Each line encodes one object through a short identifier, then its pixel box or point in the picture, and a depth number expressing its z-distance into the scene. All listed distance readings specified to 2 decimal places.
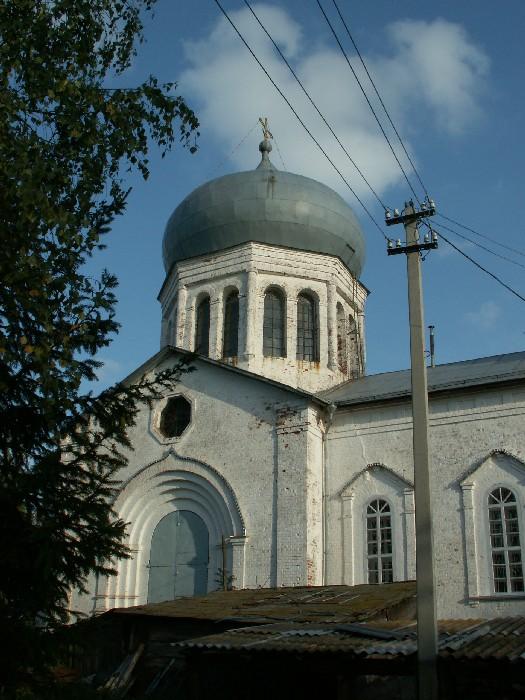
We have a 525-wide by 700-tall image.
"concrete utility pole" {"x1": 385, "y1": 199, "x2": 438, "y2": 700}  7.00
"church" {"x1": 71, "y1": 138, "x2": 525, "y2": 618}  13.55
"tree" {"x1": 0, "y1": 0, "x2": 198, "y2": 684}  6.28
